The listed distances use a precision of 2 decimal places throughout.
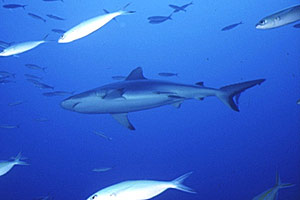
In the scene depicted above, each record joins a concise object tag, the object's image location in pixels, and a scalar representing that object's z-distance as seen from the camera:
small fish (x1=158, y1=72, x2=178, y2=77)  10.68
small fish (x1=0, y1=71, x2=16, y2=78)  8.61
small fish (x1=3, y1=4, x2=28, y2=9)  8.68
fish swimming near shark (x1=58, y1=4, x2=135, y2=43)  3.07
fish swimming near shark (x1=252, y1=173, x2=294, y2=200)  2.93
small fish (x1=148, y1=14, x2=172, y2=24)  9.33
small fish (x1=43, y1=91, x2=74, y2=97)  8.73
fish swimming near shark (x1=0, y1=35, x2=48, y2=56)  4.38
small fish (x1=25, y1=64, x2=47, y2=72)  8.61
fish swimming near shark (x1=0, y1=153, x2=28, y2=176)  3.67
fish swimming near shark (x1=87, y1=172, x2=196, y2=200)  2.41
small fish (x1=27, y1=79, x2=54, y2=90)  8.93
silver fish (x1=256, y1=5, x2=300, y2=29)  2.91
